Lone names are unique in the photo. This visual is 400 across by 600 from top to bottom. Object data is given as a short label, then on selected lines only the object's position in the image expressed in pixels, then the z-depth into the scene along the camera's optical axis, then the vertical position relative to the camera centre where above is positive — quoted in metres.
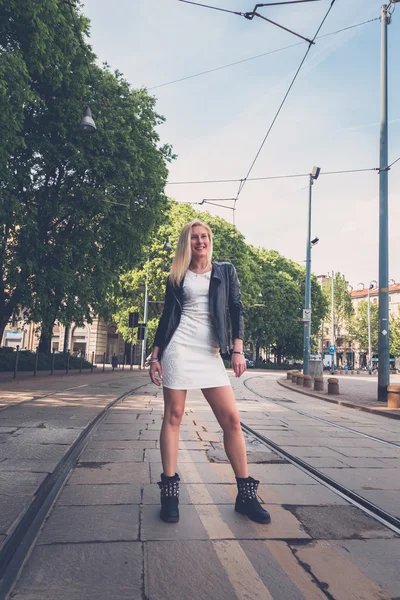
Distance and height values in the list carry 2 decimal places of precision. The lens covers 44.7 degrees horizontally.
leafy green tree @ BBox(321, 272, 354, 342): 73.56 +9.30
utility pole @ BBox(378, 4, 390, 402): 12.61 +3.28
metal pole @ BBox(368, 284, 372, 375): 54.81 +0.62
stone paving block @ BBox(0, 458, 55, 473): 3.99 -0.98
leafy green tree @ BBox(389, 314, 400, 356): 63.69 +3.59
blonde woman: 3.00 +0.01
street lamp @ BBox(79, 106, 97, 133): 12.79 +5.96
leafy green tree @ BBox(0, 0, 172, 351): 14.19 +5.63
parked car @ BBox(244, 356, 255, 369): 53.92 -0.70
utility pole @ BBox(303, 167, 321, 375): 22.23 +2.80
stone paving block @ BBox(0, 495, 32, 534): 2.68 -0.97
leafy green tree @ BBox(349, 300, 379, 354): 71.62 +5.76
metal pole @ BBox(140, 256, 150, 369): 34.25 +3.28
